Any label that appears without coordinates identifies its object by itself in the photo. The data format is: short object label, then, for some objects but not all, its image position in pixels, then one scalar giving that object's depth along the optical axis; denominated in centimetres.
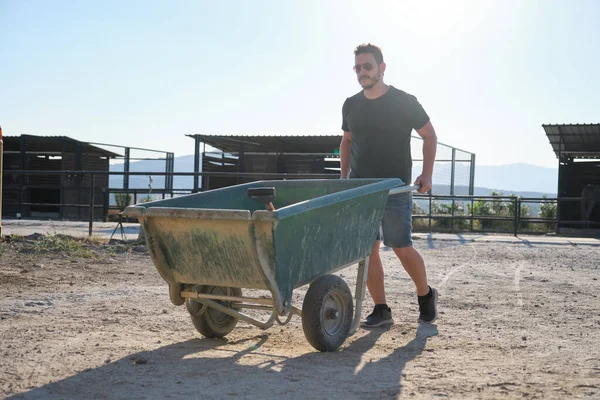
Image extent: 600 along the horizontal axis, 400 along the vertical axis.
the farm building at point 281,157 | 1934
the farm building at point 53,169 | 2089
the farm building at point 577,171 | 1794
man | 473
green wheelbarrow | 364
